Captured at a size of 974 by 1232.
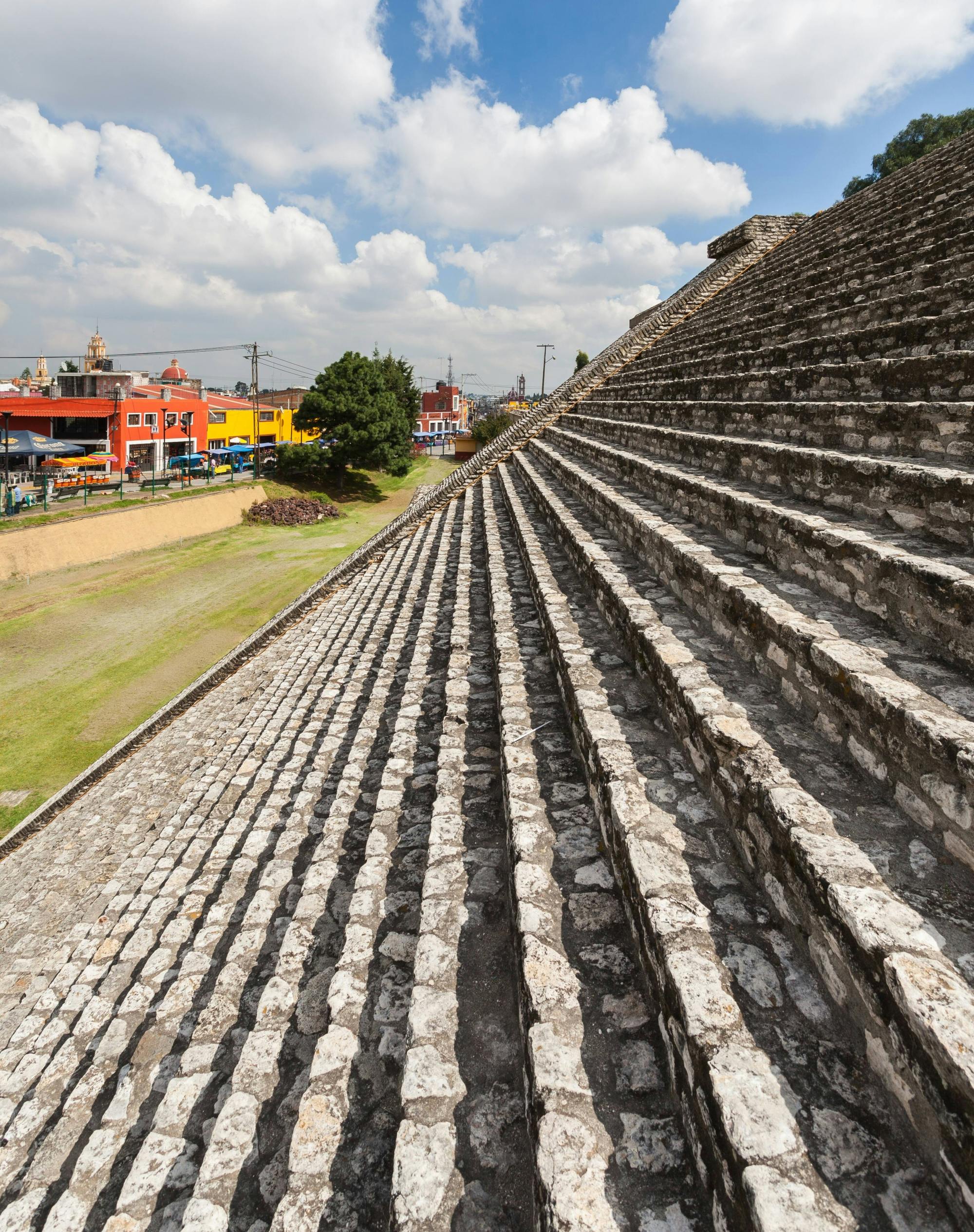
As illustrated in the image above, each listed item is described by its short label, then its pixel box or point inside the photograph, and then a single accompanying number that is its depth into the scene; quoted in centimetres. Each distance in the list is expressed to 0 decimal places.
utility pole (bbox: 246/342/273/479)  3341
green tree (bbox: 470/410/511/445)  4459
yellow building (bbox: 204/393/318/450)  4403
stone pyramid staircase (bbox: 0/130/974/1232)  145
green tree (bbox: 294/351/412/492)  3462
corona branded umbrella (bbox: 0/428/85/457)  2584
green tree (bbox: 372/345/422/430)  4412
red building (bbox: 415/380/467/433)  7662
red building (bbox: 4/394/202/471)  3388
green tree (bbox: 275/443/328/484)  3412
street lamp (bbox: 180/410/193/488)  3912
